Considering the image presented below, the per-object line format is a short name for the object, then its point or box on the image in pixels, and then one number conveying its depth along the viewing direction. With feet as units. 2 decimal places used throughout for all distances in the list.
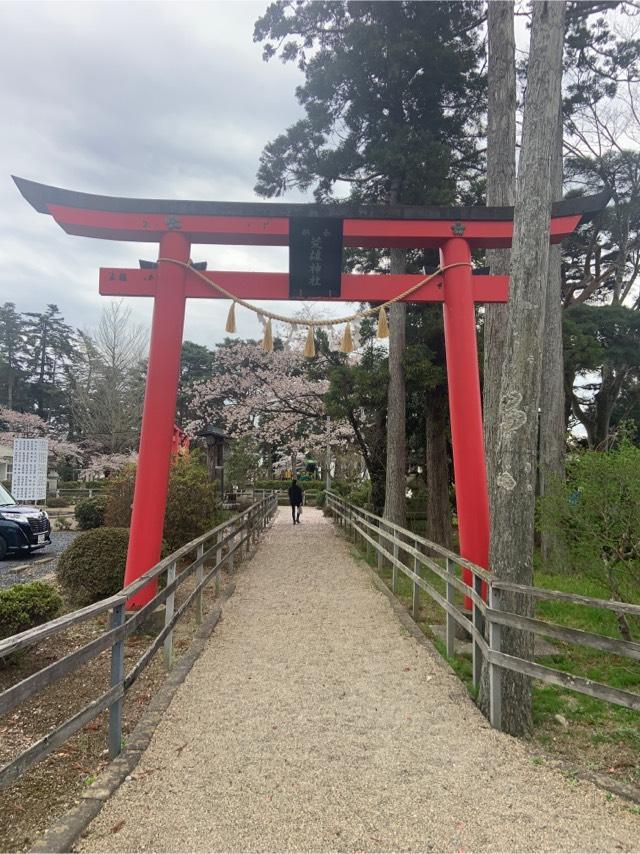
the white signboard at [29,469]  48.15
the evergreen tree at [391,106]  37.83
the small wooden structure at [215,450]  59.00
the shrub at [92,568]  22.65
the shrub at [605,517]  17.29
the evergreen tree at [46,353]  133.59
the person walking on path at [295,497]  63.05
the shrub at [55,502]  79.61
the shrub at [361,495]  60.18
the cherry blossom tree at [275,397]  65.00
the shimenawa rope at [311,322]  21.67
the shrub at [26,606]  16.57
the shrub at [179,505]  32.91
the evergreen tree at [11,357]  128.88
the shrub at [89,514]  51.52
